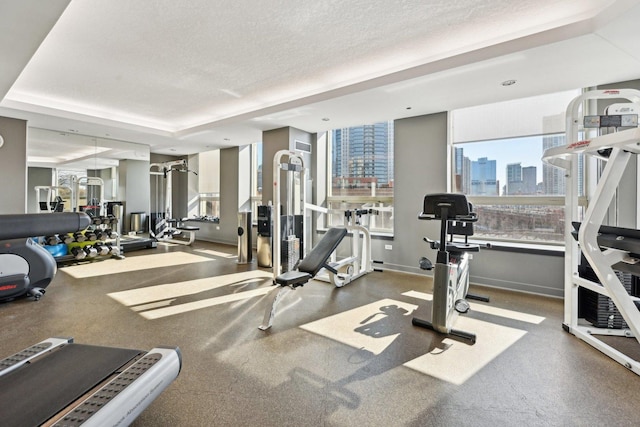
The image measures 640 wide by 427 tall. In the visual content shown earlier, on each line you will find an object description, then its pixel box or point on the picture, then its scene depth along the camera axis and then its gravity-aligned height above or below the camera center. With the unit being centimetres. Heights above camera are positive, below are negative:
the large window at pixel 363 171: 537 +76
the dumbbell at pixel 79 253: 508 -73
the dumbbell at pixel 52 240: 453 -46
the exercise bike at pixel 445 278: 260 -58
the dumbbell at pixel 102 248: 536 -69
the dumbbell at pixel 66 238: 466 -44
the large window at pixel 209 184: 816 +74
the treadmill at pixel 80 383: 125 -85
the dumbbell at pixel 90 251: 520 -71
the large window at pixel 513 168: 387 +63
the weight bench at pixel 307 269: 276 -60
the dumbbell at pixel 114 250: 562 -76
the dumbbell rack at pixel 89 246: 511 -64
